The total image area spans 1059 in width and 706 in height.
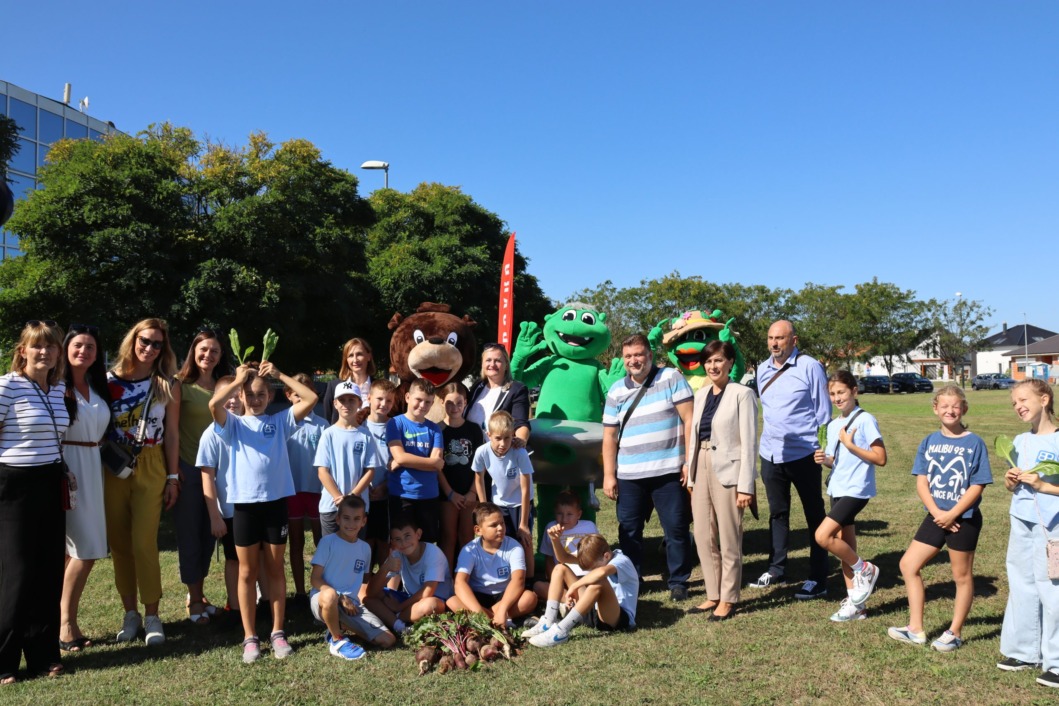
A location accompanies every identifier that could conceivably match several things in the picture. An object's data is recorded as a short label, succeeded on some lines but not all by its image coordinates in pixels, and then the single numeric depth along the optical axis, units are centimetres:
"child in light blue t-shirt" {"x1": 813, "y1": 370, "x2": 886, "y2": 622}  469
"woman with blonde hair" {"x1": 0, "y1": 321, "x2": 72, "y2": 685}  388
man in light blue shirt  536
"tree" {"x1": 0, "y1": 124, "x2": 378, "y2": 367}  1543
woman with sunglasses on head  455
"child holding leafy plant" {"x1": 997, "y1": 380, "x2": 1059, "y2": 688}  369
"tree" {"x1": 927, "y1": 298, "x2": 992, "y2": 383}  5069
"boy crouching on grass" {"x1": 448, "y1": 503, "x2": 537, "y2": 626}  475
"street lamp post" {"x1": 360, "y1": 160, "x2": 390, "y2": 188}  2355
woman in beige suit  476
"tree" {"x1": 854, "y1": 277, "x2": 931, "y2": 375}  4666
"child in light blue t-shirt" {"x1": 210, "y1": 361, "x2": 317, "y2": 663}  428
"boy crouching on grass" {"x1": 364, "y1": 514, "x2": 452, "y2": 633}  467
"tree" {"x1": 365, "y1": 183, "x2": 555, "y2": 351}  2297
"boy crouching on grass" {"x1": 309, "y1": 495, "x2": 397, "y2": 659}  430
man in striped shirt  512
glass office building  3058
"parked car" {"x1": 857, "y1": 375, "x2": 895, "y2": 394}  4581
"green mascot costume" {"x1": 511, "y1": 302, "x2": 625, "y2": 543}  575
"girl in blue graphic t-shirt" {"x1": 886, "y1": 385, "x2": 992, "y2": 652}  411
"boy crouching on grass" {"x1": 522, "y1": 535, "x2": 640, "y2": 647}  444
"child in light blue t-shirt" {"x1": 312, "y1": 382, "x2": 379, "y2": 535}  475
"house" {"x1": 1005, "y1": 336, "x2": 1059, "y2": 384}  7106
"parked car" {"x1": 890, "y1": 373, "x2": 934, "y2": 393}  4594
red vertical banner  1080
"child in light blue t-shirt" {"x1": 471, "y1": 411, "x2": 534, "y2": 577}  499
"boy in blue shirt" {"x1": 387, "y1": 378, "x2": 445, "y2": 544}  493
